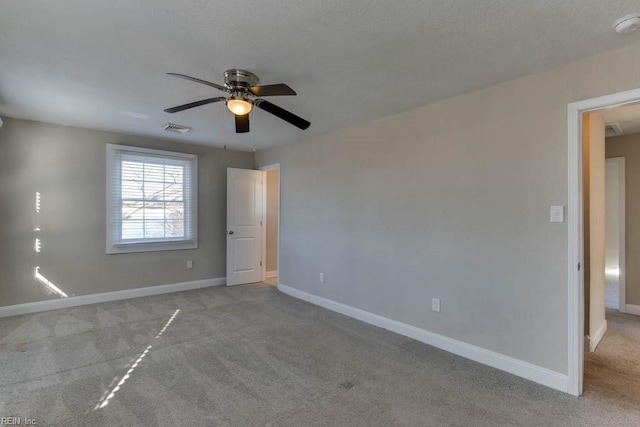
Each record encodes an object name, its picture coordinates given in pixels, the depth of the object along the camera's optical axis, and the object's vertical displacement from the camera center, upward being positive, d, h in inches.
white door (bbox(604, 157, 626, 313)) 167.9 -11.8
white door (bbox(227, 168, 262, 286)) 219.1 -7.0
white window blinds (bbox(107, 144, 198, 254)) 181.6 +10.0
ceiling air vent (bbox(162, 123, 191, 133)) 163.2 +46.3
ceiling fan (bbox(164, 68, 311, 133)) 95.7 +35.5
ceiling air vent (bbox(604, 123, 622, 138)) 147.3 +41.3
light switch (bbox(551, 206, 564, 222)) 92.8 +0.3
